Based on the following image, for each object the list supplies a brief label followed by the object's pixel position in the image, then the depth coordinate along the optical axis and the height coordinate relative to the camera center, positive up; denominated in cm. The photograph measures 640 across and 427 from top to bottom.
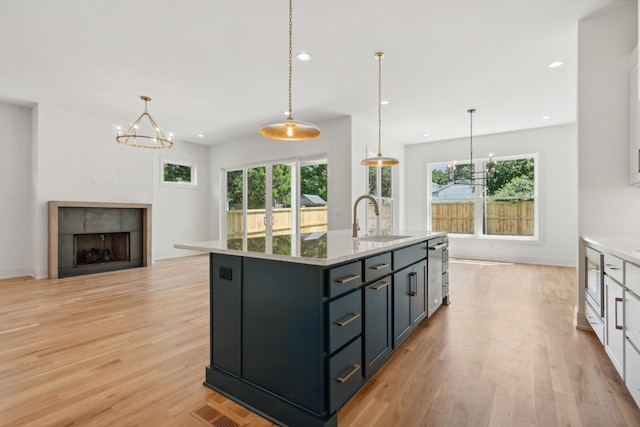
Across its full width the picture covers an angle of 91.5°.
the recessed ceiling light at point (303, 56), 353 +182
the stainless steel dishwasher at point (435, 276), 301 -63
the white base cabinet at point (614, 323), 188 -70
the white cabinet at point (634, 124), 253 +75
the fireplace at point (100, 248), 570 -65
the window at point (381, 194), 661 +46
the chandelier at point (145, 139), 631 +160
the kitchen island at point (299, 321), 153 -60
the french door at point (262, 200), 694 +34
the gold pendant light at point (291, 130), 235 +65
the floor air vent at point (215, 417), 162 -109
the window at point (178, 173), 734 +102
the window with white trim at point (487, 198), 673 +37
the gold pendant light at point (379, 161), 346 +60
